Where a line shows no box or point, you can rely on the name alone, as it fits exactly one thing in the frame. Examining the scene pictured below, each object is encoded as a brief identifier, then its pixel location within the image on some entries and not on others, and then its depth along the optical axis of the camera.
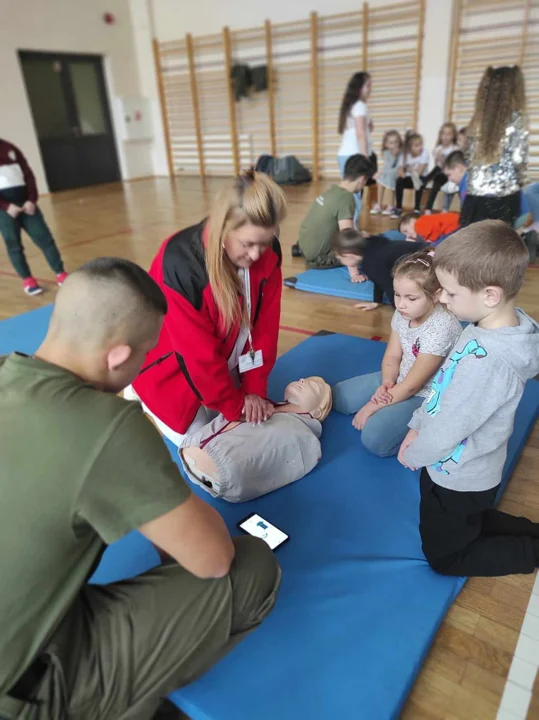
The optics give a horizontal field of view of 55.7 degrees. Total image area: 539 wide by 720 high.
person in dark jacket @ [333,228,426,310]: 2.89
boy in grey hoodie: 1.17
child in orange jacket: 3.69
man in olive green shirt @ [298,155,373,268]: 3.91
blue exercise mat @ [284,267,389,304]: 3.51
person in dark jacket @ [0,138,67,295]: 3.78
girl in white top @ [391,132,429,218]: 6.08
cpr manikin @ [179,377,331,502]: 1.66
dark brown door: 8.83
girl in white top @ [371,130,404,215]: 6.34
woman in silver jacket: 3.01
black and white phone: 1.53
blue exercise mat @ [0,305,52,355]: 2.98
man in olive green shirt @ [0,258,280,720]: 0.80
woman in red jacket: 1.55
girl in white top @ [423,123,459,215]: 5.81
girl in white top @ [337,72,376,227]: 5.12
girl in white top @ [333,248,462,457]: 1.70
